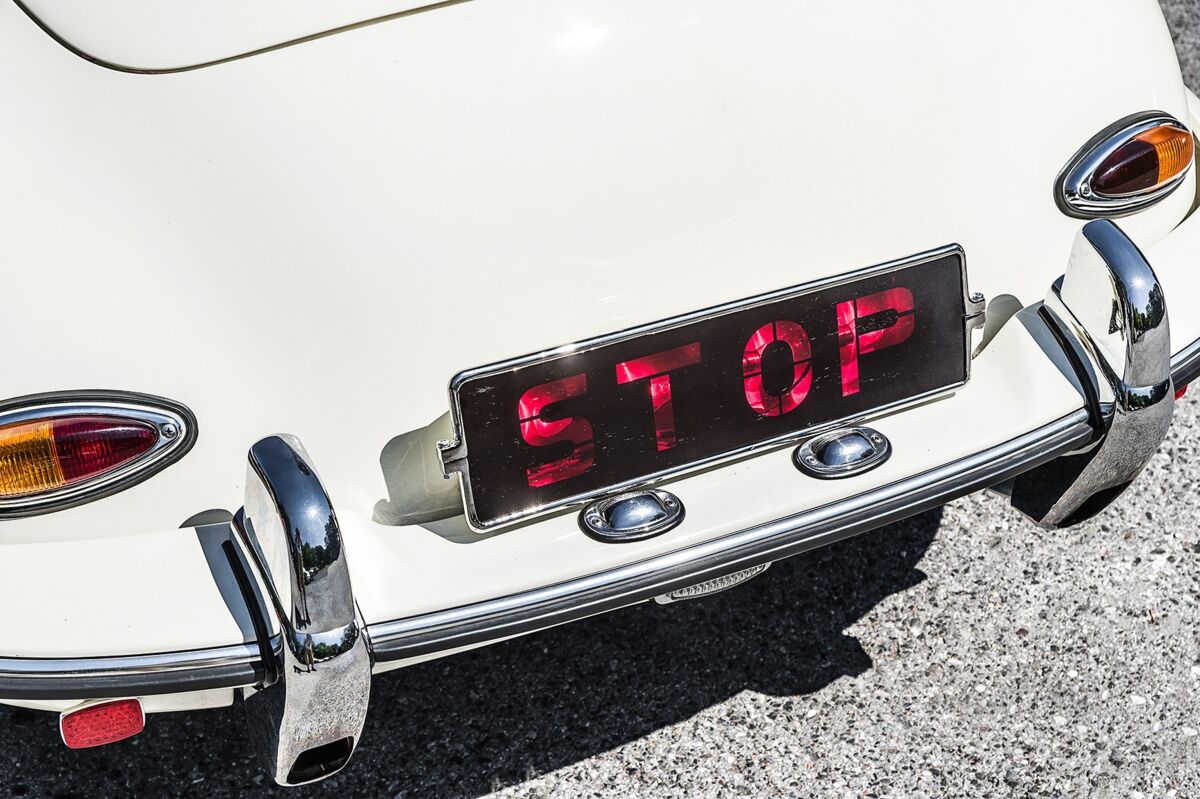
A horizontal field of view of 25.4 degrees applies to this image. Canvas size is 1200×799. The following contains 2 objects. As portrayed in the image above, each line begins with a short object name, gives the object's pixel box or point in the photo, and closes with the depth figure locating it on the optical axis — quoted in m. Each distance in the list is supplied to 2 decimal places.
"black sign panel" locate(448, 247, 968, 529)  2.37
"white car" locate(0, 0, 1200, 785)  2.31
